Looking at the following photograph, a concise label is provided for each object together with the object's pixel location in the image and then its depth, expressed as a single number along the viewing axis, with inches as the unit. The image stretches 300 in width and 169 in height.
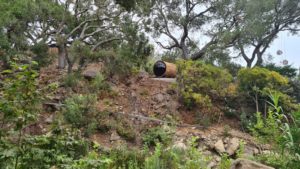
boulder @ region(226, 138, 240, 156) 185.5
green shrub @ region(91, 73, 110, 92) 222.3
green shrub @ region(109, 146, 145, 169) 116.0
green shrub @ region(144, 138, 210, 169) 89.9
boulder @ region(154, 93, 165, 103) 239.4
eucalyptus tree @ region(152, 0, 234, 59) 330.1
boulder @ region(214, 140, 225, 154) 187.0
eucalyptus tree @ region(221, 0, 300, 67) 310.8
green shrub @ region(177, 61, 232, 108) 234.5
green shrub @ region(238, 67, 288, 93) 242.1
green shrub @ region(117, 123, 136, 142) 189.4
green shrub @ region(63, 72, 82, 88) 215.0
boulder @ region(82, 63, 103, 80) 240.0
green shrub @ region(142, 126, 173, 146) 183.5
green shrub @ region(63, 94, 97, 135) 172.5
